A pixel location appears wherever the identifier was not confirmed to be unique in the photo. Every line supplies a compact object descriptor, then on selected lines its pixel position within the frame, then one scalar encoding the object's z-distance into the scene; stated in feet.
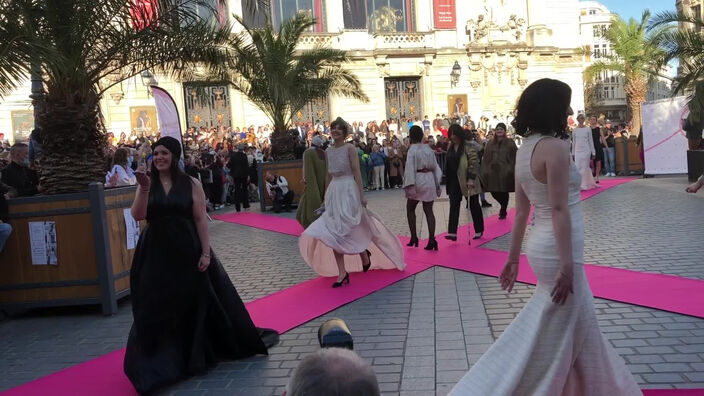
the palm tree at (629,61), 129.39
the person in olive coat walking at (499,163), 35.22
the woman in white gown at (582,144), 48.21
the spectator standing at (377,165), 73.56
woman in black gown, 15.31
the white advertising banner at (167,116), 30.37
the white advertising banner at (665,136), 61.16
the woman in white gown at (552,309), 10.46
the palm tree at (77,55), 20.57
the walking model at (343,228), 23.89
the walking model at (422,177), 30.53
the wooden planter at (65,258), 22.98
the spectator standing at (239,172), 58.65
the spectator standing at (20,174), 27.07
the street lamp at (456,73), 101.48
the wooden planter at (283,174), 57.57
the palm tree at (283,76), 60.03
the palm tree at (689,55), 54.49
